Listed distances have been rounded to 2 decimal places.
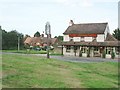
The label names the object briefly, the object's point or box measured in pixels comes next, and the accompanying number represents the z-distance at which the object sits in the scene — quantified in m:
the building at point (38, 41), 49.98
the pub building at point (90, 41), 24.86
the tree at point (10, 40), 38.61
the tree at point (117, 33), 38.13
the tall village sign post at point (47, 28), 17.98
